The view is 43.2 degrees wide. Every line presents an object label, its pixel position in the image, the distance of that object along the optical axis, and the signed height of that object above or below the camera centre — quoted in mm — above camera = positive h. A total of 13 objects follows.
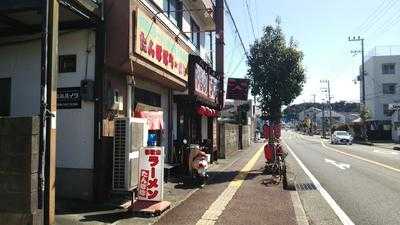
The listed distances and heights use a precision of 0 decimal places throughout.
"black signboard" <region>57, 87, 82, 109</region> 11148 +837
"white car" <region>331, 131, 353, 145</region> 61219 -287
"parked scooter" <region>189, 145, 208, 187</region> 14688 -825
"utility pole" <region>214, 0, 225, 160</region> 24250 +4632
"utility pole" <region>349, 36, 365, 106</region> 68169 +11159
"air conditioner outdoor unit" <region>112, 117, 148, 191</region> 10992 -426
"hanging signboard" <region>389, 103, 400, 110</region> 62125 +3646
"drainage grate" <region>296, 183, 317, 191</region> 15336 -1609
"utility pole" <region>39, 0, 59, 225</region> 8328 +598
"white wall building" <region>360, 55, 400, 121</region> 73556 +7561
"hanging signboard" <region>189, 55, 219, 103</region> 17969 +2279
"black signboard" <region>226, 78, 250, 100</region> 27438 +2560
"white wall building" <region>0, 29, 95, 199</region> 11117 +262
